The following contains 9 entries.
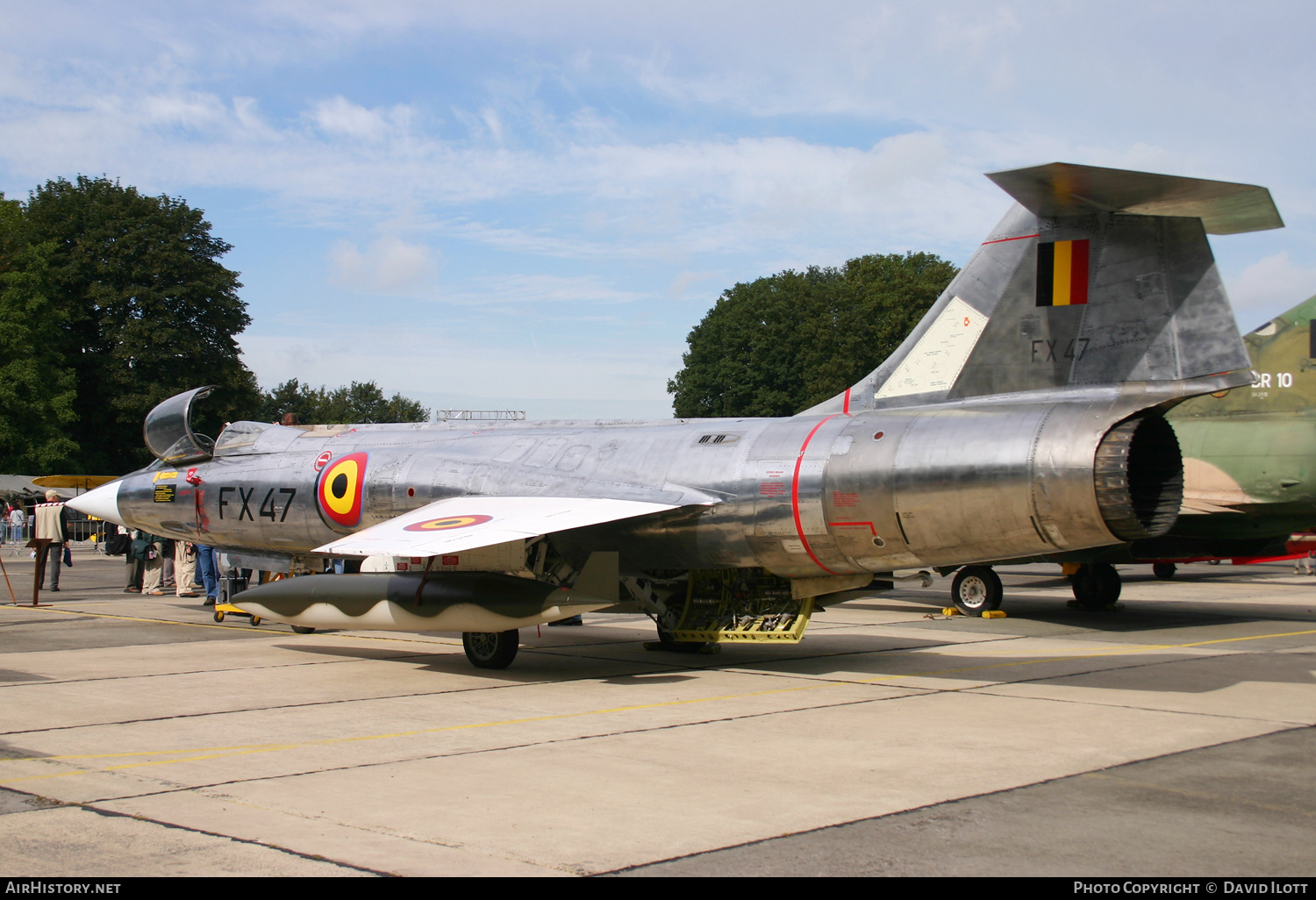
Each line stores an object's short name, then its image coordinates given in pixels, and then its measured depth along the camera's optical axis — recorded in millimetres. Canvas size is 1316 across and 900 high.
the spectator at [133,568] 19828
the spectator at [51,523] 18094
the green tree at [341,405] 77438
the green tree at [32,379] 45250
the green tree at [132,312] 47344
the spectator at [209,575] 17172
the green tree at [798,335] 58500
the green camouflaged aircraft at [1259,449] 14664
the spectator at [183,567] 19438
